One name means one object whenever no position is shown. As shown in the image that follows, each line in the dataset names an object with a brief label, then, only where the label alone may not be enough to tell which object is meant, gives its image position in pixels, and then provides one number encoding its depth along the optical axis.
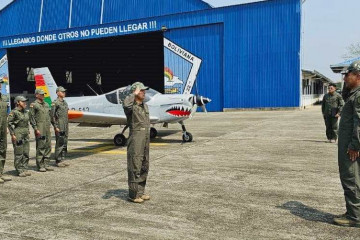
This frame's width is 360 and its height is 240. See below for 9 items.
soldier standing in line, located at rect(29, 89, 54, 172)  8.09
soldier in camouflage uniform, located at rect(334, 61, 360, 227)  4.20
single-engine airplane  11.09
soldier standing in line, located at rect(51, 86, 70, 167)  8.81
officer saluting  5.45
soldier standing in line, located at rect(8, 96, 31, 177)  7.41
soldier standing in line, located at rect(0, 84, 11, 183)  7.12
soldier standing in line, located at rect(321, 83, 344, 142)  11.10
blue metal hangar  27.30
